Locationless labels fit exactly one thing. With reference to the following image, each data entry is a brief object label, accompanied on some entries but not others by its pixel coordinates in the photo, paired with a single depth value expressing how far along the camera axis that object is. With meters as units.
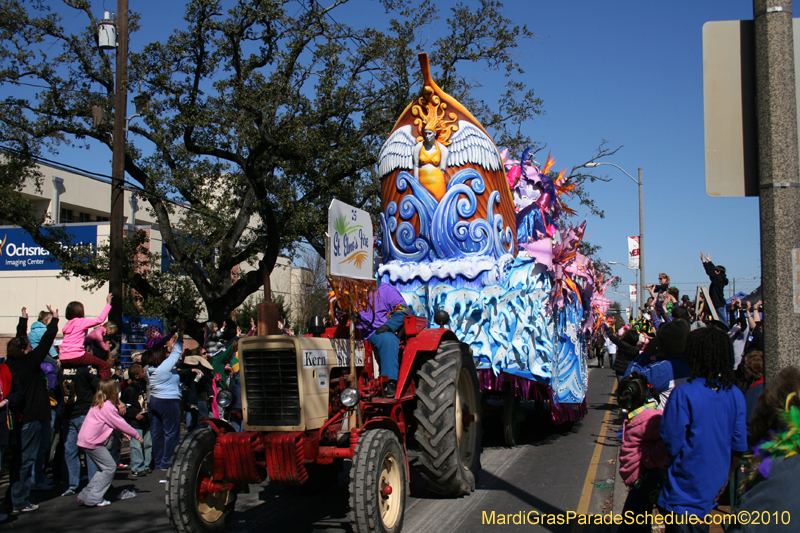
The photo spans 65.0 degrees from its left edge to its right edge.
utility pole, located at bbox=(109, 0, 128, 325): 12.04
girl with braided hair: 3.46
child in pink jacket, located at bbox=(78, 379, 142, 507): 6.57
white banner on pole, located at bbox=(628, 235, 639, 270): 24.28
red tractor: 4.70
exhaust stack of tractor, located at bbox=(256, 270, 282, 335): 5.69
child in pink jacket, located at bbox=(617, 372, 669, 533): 4.01
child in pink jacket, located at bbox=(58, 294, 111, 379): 7.54
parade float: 7.99
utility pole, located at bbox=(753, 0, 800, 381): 2.86
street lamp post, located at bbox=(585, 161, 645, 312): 23.72
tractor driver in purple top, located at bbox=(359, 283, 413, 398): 6.03
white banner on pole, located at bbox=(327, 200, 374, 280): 5.12
